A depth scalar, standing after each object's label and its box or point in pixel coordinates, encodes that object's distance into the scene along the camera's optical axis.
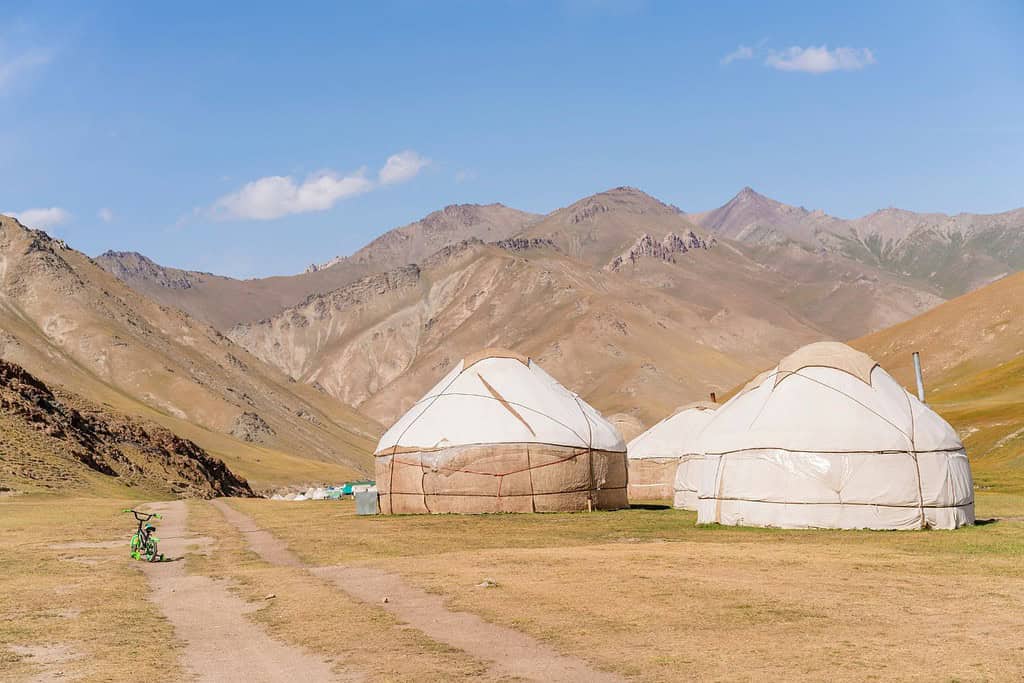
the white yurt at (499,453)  34.12
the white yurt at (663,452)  47.47
